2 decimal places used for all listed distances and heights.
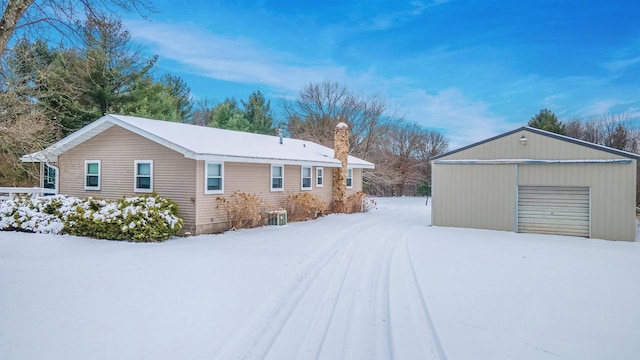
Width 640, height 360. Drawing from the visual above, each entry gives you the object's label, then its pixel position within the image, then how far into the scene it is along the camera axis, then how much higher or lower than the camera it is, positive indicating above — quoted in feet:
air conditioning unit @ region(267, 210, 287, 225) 45.29 -3.63
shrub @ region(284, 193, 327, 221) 50.39 -2.49
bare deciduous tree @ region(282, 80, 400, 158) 110.42 +22.77
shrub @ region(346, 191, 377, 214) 62.08 -2.46
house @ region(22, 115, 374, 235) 37.60 +2.46
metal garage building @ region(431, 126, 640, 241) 37.24 +0.41
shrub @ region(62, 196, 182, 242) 32.53 -3.03
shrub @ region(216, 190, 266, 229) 40.57 -2.42
